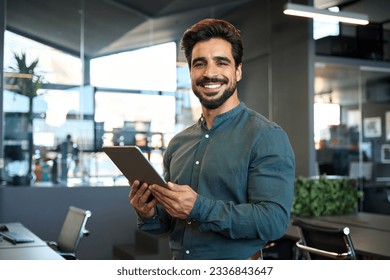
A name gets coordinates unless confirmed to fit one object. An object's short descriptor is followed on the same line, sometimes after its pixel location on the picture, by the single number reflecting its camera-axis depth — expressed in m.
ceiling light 4.44
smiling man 1.47
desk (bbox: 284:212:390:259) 2.67
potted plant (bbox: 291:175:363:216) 3.85
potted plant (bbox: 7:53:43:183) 4.96
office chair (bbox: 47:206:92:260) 3.29
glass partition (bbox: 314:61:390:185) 5.84
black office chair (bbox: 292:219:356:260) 2.63
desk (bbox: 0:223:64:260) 2.44
